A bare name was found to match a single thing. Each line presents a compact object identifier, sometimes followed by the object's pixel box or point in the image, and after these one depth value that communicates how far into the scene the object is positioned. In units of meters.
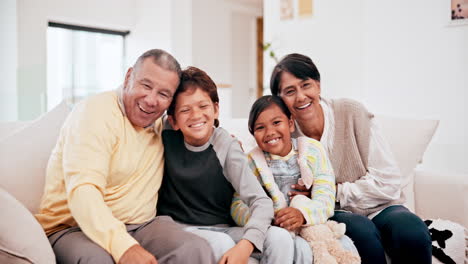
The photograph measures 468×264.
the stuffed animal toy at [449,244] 1.65
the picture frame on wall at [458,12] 3.11
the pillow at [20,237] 1.07
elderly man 1.23
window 5.62
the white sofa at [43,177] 1.12
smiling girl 1.57
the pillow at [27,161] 1.54
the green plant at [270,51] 4.40
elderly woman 1.73
